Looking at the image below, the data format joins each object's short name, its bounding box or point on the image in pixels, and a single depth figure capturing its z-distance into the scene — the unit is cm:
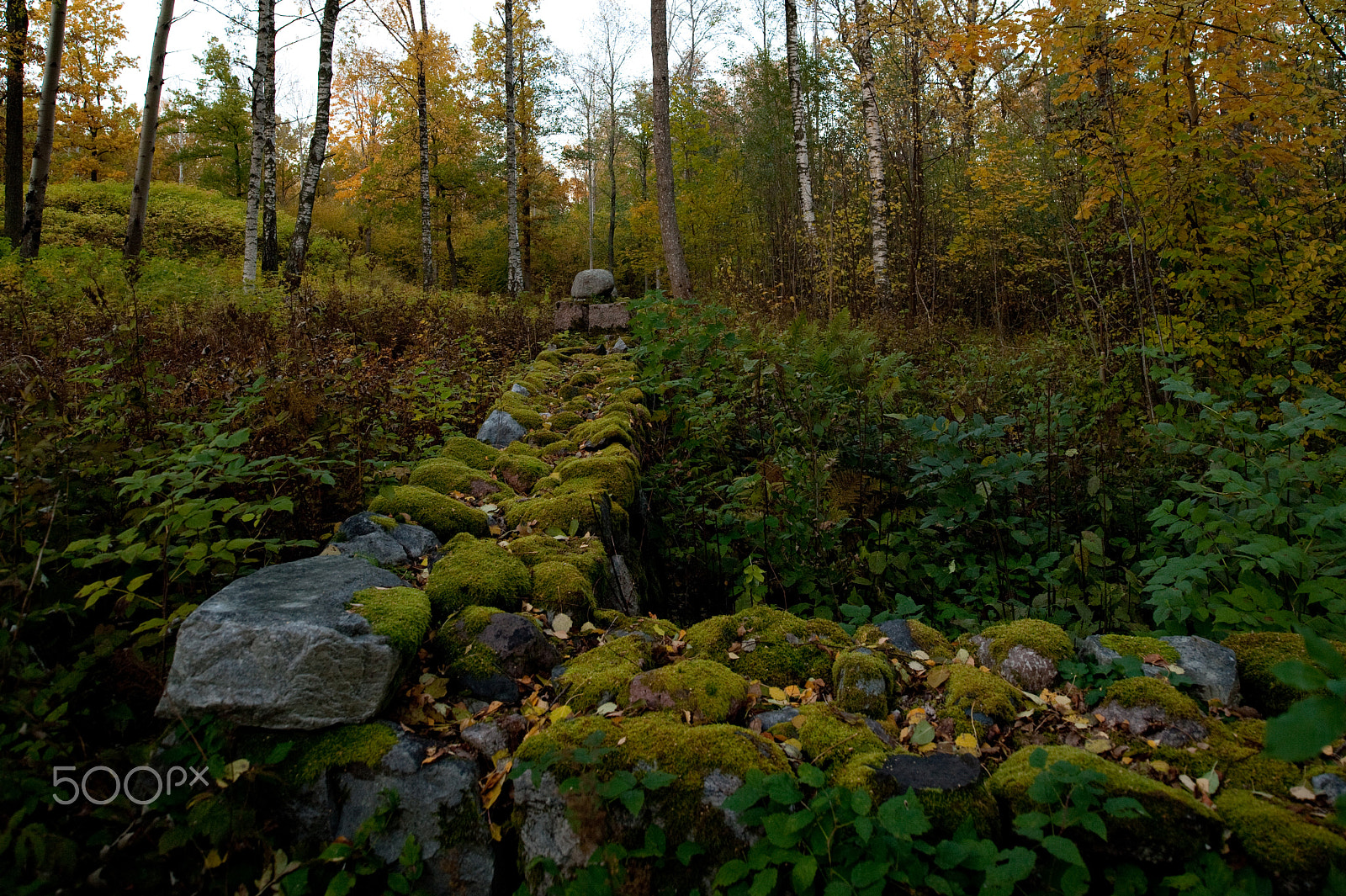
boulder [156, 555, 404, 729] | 181
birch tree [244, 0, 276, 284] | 987
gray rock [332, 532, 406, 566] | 279
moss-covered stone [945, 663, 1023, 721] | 204
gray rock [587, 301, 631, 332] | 1038
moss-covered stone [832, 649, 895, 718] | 213
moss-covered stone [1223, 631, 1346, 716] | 202
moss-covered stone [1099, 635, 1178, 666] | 217
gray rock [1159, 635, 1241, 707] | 205
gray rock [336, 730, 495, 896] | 175
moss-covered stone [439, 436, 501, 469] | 427
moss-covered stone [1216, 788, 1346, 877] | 140
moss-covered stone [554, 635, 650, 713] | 209
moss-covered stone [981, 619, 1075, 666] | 230
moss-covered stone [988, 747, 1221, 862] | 147
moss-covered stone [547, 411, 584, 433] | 530
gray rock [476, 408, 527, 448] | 494
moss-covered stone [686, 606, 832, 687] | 239
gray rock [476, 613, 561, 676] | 230
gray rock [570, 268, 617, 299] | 1171
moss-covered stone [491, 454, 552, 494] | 412
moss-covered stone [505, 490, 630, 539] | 334
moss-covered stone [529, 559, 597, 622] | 269
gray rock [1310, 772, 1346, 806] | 157
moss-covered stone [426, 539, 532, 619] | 257
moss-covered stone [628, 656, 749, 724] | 203
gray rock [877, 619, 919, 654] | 250
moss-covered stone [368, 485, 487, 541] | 322
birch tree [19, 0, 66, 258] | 966
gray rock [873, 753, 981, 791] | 168
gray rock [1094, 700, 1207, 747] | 186
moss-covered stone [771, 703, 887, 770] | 182
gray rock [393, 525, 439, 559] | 297
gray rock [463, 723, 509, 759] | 195
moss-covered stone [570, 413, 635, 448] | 449
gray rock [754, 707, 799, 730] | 206
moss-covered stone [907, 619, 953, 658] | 246
